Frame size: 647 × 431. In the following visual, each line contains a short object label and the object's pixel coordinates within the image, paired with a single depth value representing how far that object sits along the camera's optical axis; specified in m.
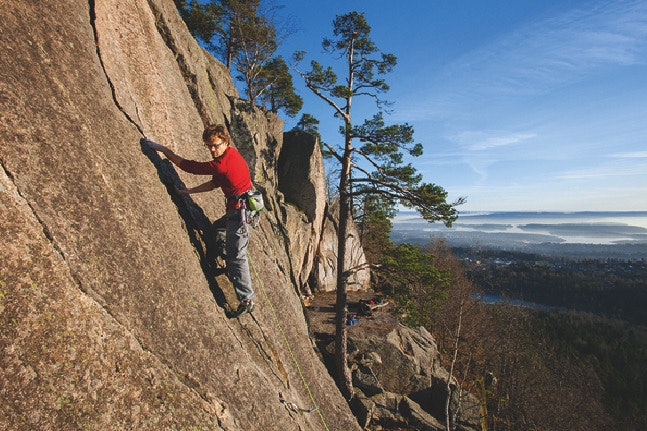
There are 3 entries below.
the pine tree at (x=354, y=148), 12.38
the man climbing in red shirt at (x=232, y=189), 4.83
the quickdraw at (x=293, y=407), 5.38
